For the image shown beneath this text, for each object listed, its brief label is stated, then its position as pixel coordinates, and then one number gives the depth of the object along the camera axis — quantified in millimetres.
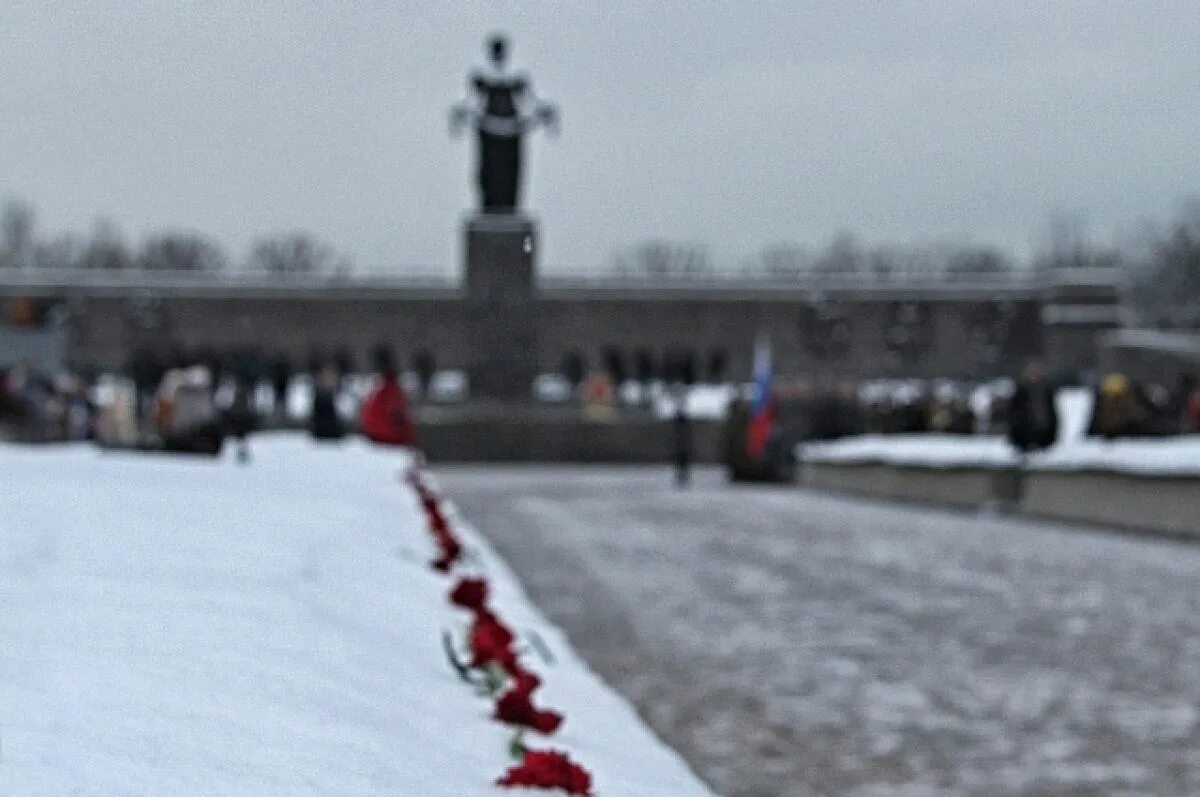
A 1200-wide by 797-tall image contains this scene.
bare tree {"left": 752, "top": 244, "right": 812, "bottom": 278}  129425
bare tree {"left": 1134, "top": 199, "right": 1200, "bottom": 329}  122500
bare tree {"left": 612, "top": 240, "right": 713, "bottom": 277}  143750
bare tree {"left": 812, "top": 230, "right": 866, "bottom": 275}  140375
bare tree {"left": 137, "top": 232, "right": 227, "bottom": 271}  129000
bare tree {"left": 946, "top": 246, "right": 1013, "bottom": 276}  136375
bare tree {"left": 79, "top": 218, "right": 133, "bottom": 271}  123062
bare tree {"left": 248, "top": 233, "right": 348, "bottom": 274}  137000
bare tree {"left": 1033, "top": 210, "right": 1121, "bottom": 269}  130875
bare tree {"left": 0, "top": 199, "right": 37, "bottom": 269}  128413
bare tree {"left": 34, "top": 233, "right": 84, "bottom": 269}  128125
